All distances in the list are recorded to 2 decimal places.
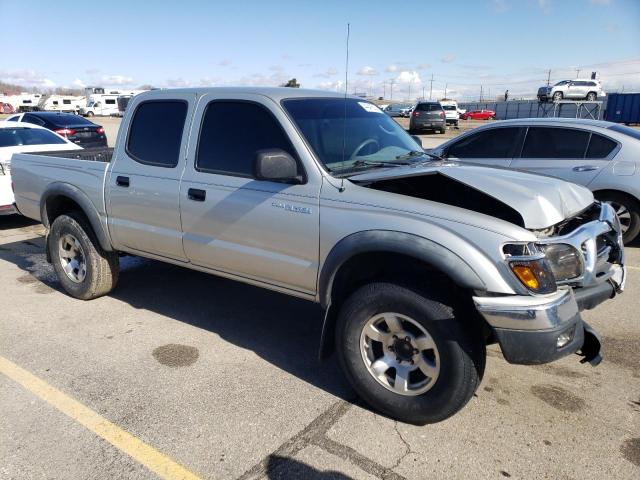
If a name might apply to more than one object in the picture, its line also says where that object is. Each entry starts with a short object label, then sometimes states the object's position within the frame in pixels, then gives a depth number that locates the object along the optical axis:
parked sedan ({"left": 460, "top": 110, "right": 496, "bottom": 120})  50.03
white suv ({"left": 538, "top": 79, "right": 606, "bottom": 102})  42.84
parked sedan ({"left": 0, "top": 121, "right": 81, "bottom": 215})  7.79
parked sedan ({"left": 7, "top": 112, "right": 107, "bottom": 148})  14.95
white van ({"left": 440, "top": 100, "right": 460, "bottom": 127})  37.57
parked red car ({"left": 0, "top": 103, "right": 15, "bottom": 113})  53.11
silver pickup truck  2.81
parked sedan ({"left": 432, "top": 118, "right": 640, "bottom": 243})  6.58
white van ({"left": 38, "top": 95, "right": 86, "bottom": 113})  54.72
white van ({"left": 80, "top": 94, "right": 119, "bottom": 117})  50.38
